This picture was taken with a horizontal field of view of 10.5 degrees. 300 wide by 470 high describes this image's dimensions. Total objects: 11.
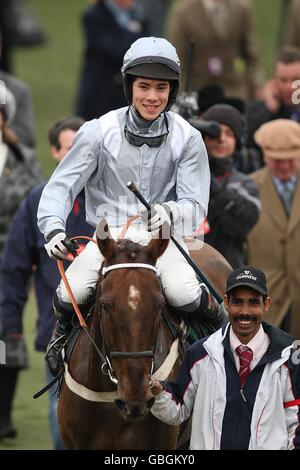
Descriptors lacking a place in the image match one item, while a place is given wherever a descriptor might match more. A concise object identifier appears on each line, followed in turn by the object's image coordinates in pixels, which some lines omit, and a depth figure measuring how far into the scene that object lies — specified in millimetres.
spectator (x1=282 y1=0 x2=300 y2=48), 16191
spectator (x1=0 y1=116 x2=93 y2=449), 10867
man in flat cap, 11891
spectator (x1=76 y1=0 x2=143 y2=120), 16922
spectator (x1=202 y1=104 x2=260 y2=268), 10844
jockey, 8320
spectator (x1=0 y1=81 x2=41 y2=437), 11984
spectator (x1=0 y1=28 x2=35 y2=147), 14109
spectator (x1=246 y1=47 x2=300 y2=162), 13398
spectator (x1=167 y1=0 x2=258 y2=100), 15398
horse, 7547
